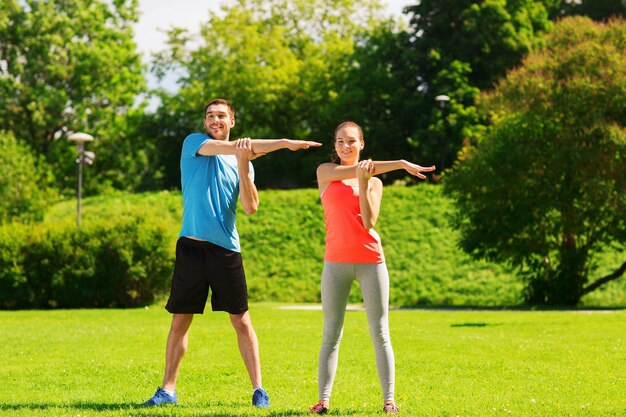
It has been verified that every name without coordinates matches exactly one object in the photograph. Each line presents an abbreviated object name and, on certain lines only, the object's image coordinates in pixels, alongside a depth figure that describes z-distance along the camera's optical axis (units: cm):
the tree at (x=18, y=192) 3106
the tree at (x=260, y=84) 4441
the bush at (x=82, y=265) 2328
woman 644
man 688
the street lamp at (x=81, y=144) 2656
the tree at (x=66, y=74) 4334
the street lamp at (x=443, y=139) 3635
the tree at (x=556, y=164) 2173
